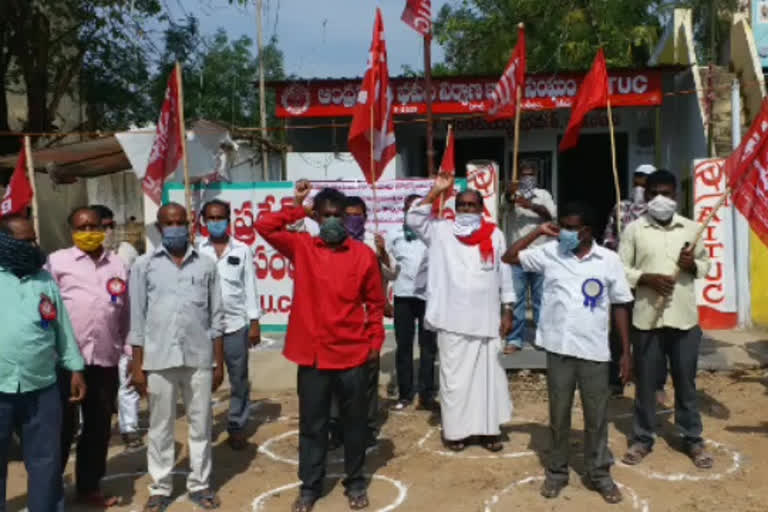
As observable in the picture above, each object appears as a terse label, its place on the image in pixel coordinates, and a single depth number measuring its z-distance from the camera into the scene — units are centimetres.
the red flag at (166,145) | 748
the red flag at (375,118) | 641
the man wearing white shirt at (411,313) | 651
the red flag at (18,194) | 748
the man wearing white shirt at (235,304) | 574
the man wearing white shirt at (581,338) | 467
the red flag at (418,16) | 709
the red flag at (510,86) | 789
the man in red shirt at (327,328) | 457
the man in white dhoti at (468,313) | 544
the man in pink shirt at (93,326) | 471
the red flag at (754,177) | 549
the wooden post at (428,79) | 689
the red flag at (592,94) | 750
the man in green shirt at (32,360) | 391
